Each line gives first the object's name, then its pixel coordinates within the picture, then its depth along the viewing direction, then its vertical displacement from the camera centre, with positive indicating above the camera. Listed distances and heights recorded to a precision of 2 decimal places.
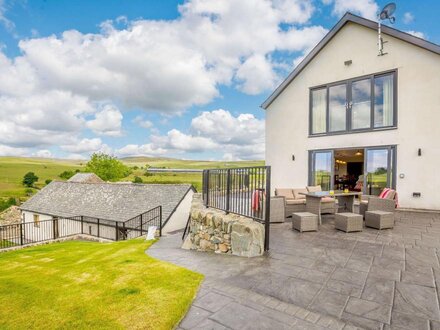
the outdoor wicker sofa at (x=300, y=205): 7.30 -1.35
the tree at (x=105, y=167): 49.16 -1.13
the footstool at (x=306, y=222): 5.57 -1.45
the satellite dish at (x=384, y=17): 8.67 +5.46
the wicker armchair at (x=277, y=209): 6.44 -1.31
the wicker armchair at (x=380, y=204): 6.10 -1.12
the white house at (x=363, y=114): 8.09 +1.95
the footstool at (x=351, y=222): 5.43 -1.42
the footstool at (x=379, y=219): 5.63 -1.40
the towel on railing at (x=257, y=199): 4.61 -0.76
